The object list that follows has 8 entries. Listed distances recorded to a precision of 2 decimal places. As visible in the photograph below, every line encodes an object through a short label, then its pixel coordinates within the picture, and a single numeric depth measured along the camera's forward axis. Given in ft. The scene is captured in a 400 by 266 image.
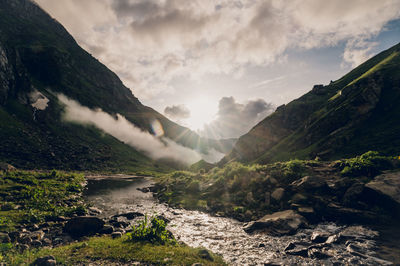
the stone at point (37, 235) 68.11
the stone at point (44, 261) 45.88
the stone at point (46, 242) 65.39
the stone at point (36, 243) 61.93
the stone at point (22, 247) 55.47
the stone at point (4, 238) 58.35
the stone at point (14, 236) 62.54
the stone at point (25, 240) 61.36
